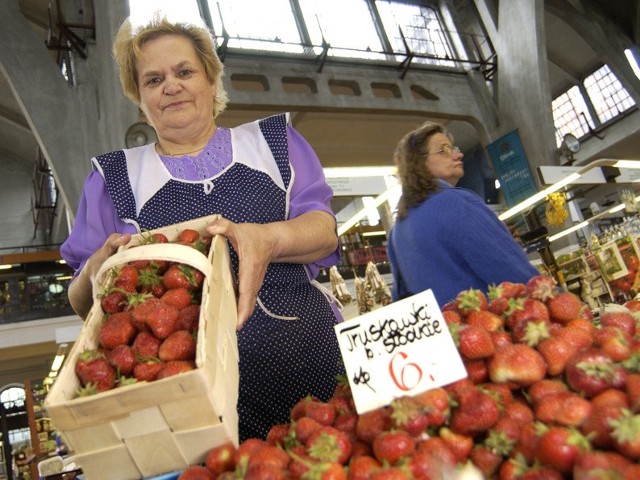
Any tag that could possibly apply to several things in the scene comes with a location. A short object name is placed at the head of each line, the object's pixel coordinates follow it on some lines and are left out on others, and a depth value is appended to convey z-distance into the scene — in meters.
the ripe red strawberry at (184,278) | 1.04
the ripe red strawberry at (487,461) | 0.74
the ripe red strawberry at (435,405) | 0.78
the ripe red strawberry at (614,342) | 0.85
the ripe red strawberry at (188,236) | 1.11
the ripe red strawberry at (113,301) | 1.03
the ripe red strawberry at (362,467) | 0.71
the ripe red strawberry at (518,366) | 0.85
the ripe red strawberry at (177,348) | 0.89
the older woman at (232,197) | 1.33
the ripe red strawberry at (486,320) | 0.96
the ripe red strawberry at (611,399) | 0.72
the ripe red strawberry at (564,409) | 0.73
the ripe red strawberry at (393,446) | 0.73
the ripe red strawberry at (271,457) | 0.74
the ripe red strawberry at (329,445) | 0.75
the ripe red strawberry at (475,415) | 0.77
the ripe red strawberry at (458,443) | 0.76
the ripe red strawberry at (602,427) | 0.69
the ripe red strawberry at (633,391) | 0.70
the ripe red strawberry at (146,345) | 0.92
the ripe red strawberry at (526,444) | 0.71
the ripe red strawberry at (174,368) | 0.83
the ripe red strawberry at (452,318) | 0.94
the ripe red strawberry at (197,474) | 0.78
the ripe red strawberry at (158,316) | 0.94
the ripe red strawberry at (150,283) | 1.07
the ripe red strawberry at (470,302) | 1.01
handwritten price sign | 0.81
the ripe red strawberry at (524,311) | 0.97
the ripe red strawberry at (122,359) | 0.89
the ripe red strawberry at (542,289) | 1.05
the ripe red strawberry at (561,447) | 0.66
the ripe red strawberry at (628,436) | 0.63
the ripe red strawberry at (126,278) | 1.05
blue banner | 9.37
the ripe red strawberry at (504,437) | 0.75
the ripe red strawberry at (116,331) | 0.95
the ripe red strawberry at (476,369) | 0.89
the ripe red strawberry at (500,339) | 0.91
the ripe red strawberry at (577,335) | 0.90
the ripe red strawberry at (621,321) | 1.01
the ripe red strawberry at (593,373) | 0.78
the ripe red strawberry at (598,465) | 0.59
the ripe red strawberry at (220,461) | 0.81
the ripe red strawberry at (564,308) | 1.01
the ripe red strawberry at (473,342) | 0.88
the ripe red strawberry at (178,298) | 1.01
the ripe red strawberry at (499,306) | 1.03
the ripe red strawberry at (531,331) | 0.91
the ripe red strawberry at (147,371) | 0.87
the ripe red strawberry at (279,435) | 0.87
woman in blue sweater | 1.97
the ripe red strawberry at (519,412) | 0.78
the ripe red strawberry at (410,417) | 0.76
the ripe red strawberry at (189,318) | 0.96
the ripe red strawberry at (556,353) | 0.86
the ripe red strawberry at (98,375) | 0.85
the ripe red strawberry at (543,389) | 0.81
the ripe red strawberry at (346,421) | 0.85
